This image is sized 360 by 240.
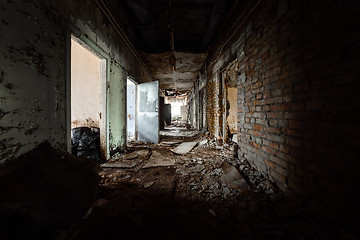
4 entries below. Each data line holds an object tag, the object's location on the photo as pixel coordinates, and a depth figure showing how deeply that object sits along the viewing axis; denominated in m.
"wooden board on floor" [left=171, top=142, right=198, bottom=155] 3.60
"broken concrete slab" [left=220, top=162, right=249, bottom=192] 1.86
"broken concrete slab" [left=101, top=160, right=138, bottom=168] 2.64
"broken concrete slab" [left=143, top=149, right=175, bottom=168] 2.78
